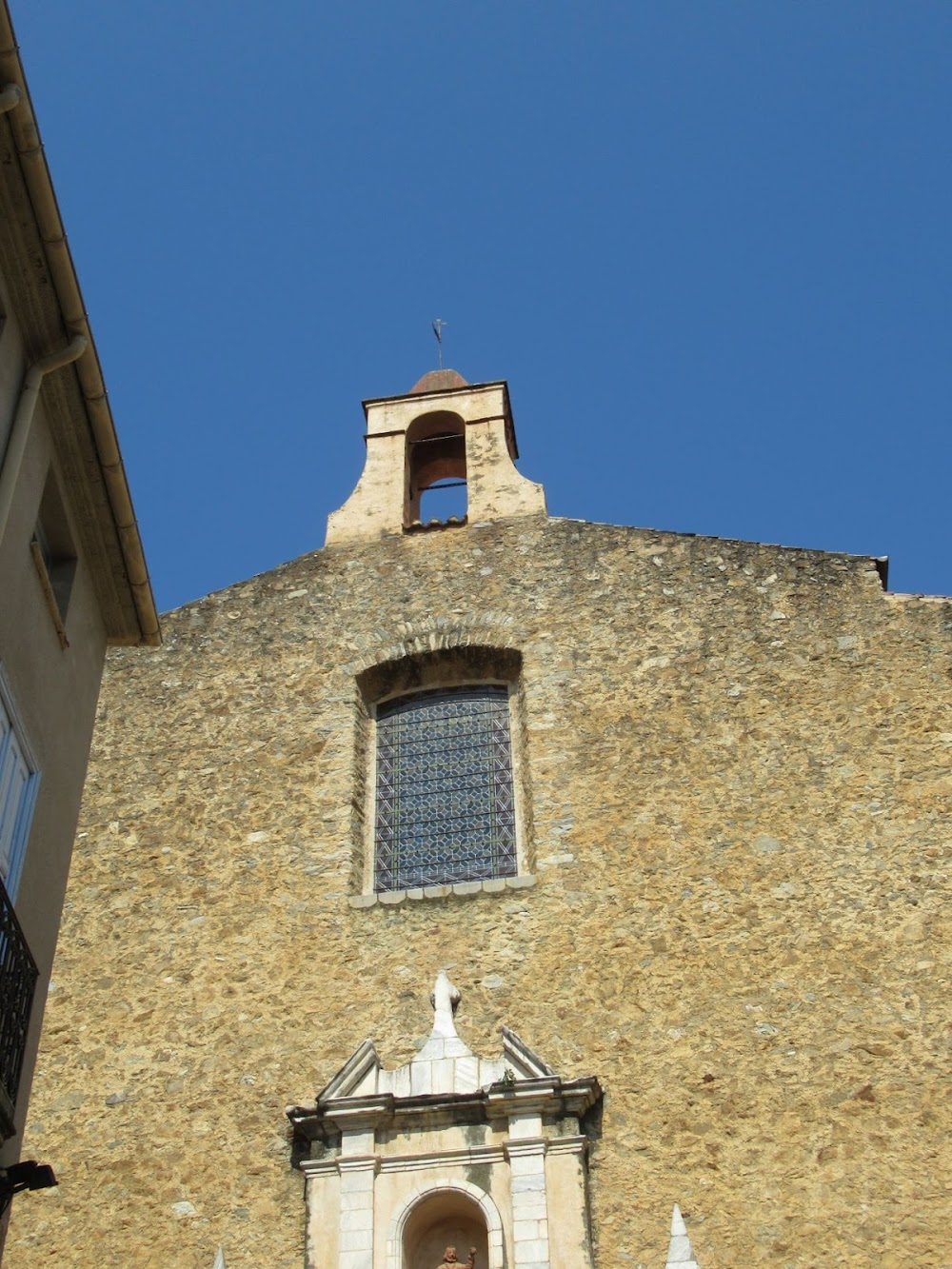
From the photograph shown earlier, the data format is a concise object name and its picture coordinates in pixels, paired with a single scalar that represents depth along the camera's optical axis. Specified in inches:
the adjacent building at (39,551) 275.4
